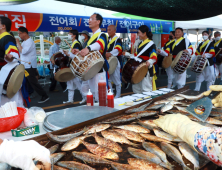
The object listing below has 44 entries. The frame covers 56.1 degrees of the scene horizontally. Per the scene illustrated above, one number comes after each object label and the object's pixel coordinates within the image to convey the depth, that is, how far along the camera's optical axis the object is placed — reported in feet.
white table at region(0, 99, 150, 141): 5.00
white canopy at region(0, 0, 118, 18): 20.20
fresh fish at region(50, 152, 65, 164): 3.53
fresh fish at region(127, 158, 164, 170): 3.29
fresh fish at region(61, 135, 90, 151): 3.92
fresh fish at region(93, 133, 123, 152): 3.91
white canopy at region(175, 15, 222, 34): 37.14
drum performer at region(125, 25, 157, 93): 14.84
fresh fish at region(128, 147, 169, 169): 3.49
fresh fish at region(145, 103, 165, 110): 6.07
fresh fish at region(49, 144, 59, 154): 3.81
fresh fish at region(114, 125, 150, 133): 4.68
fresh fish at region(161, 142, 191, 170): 3.42
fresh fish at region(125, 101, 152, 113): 5.98
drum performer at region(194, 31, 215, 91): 21.32
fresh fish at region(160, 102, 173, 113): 5.81
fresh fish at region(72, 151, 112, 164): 3.44
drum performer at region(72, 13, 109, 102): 11.99
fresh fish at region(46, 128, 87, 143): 4.13
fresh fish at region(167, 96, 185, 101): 6.94
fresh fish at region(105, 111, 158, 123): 5.25
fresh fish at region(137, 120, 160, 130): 4.81
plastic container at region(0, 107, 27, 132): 5.24
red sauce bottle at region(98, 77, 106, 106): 7.71
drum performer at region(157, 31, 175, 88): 20.29
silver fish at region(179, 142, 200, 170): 3.44
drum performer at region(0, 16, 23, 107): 11.68
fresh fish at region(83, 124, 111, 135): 4.56
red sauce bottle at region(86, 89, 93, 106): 7.61
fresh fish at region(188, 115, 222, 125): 4.96
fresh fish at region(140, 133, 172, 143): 4.22
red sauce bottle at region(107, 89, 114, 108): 7.24
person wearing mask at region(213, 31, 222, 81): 23.61
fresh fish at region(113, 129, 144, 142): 4.33
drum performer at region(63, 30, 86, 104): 18.46
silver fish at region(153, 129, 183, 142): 4.28
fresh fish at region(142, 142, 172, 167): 3.56
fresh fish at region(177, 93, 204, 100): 6.72
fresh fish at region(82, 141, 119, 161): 3.61
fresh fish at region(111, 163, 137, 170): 3.24
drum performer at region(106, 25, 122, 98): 19.66
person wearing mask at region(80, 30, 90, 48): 20.74
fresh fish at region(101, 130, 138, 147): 4.20
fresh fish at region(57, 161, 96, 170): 3.28
